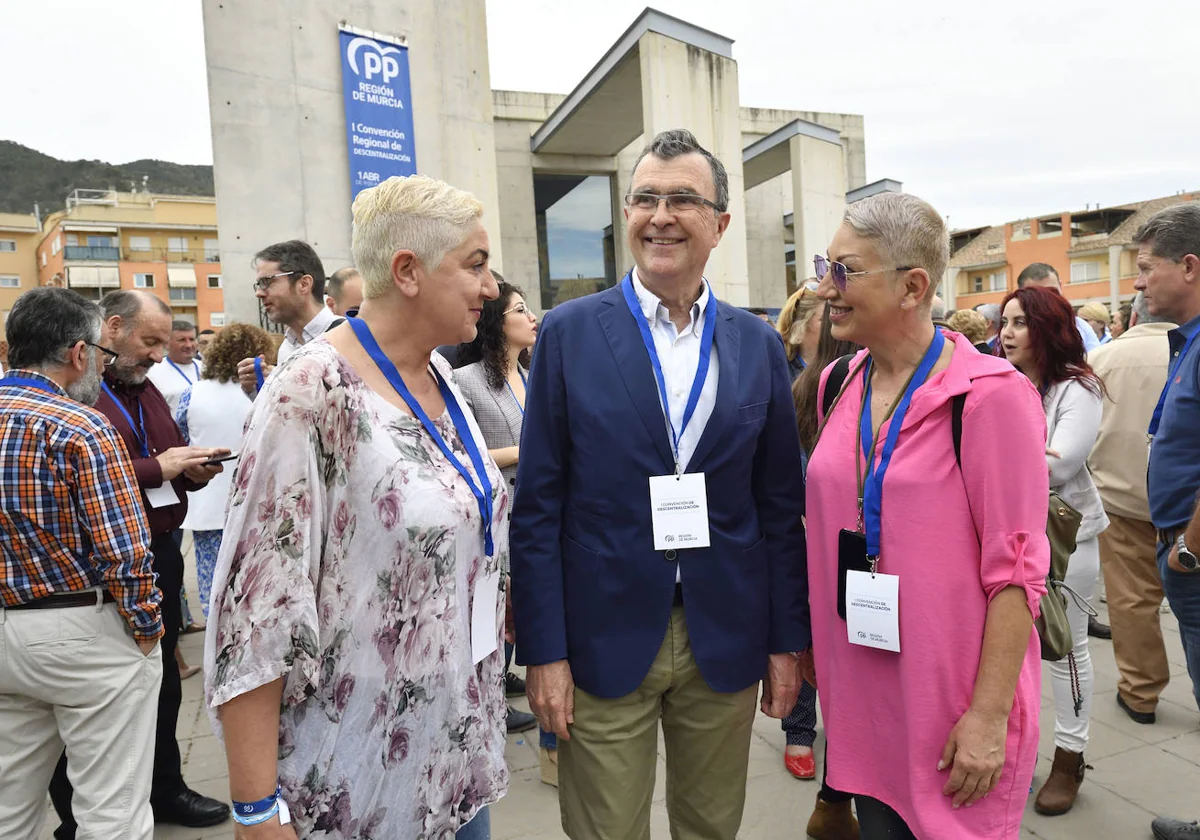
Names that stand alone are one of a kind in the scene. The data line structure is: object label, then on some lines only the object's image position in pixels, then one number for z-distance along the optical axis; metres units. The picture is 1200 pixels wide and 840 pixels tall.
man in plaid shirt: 2.25
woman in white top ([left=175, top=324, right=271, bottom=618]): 4.74
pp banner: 9.78
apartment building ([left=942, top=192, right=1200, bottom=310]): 47.53
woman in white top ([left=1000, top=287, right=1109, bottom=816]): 3.07
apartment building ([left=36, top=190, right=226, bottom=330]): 62.78
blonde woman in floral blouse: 1.28
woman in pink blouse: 1.58
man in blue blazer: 1.81
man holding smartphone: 3.20
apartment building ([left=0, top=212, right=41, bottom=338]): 67.38
